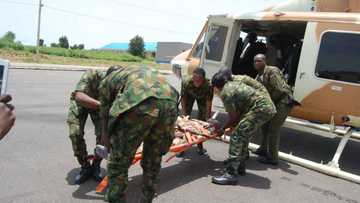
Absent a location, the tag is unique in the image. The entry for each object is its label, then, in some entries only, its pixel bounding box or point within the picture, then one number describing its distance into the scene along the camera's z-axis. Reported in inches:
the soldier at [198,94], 238.5
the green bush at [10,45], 1705.2
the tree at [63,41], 3853.1
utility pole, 1183.6
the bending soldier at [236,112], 198.7
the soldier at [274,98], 238.2
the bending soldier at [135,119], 123.1
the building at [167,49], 1986.7
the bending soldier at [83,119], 175.6
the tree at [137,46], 3029.0
